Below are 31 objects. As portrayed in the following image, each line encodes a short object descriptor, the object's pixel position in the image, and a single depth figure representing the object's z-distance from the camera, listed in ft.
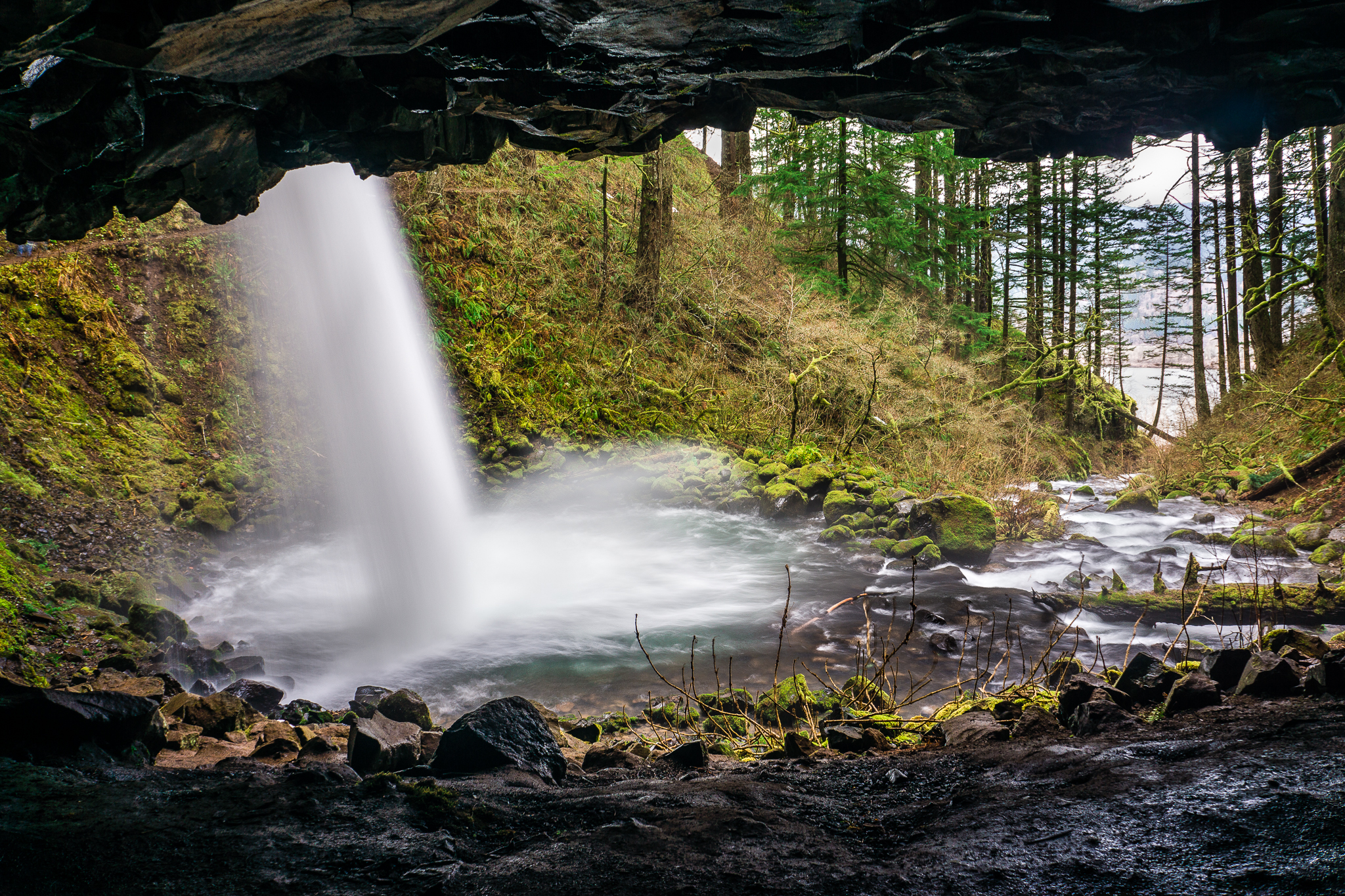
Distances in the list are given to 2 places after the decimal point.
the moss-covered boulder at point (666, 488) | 44.45
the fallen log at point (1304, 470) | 35.17
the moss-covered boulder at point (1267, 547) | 29.63
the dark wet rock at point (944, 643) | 22.75
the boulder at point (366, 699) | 16.52
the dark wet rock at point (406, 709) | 15.14
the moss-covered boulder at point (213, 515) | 30.94
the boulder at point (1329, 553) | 27.55
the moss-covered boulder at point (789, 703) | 15.90
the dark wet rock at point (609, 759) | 12.77
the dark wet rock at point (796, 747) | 12.19
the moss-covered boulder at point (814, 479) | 42.39
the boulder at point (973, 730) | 11.72
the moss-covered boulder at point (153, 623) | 19.11
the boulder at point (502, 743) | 11.18
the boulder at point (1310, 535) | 29.76
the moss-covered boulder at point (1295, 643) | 12.98
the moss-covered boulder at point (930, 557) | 33.04
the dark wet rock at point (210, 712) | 13.93
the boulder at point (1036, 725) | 11.41
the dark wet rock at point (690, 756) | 12.33
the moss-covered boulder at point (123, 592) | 20.36
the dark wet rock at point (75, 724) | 9.95
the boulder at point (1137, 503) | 41.06
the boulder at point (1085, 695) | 11.78
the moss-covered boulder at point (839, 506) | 39.73
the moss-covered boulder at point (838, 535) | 37.47
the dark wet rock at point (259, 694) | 17.13
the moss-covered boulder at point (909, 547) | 33.86
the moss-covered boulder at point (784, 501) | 41.81
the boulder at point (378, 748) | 11.34
